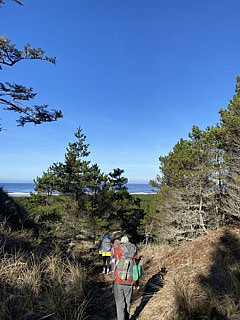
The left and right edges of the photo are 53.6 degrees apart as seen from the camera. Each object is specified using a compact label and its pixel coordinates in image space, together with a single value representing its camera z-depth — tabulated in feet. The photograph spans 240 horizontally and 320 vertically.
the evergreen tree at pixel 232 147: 35.12
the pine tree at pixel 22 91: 26.25
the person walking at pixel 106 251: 28.91
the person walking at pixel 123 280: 13.29
